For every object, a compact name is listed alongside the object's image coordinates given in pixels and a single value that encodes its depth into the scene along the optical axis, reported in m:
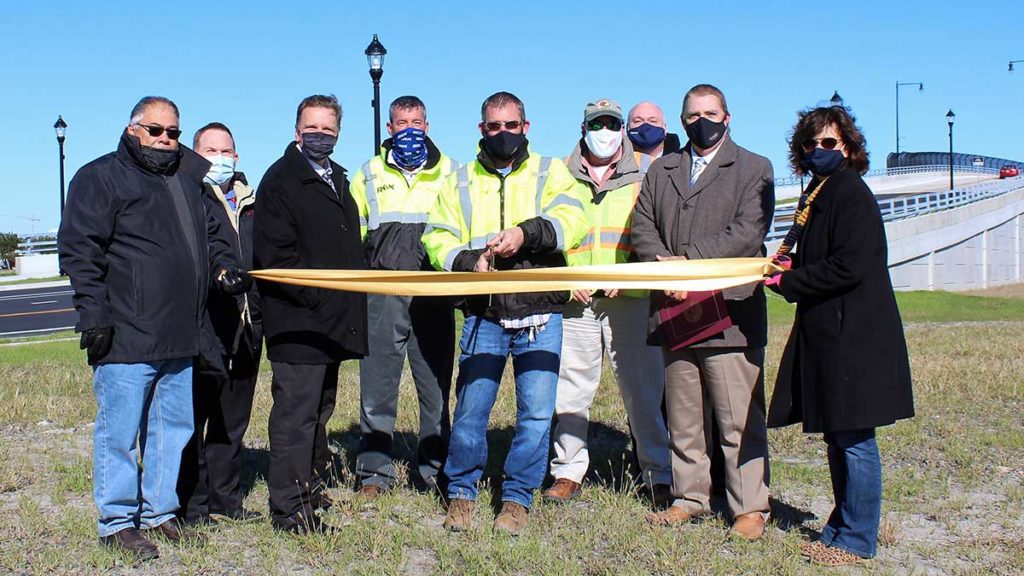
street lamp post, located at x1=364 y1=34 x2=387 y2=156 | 15.23
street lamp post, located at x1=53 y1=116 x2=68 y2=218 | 35.69
